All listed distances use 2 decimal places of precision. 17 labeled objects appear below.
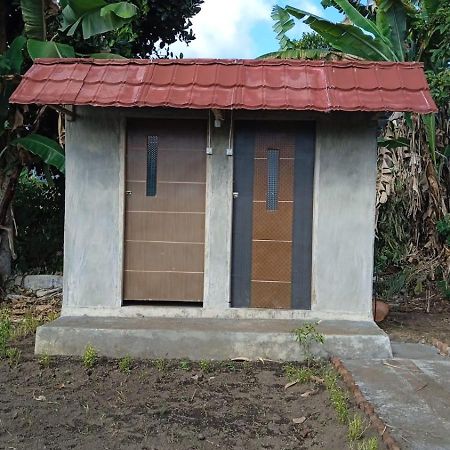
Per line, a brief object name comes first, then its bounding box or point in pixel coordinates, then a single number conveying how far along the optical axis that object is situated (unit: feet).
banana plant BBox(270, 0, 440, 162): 32.22
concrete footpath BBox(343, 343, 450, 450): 12.63
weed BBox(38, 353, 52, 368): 18.17
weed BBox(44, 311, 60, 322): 24.72
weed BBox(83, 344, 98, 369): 18.20
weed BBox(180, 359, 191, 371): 18.26
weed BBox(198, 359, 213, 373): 18.06
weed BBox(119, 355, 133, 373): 17.86
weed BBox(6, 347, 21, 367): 18.49
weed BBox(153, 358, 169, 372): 18.07
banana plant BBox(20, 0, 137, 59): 25.12
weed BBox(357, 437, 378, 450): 11.72
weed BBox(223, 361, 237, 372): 18.16
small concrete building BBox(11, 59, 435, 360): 20.58
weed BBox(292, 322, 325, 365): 18.66
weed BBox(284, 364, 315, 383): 17.08
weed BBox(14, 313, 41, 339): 22.53
